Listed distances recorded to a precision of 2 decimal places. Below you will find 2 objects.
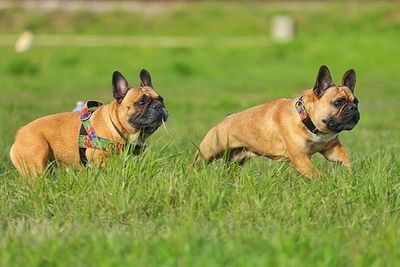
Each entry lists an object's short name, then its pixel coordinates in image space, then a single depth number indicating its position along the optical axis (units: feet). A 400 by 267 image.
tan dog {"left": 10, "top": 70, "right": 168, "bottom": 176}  30.89
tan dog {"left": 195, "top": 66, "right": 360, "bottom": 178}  30.58
